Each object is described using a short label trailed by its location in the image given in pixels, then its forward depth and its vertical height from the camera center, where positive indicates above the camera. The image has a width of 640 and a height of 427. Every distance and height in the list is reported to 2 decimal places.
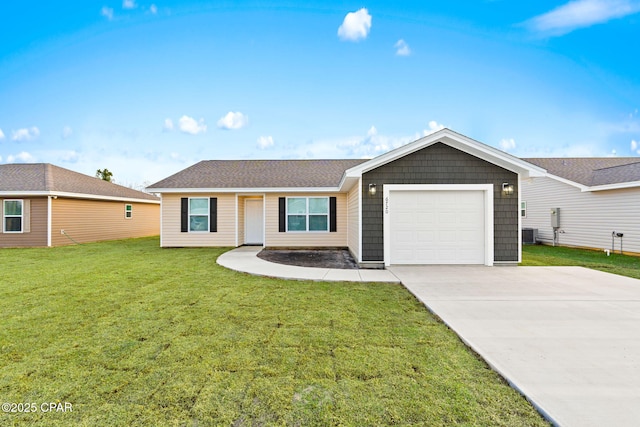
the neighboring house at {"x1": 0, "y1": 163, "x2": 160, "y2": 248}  12.80 +0.25
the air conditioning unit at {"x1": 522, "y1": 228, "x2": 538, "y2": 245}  14.52 -1.34
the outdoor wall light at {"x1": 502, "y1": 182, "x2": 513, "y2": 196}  7.84 +0.59
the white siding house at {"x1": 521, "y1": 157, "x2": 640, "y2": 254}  10.82 +0.38
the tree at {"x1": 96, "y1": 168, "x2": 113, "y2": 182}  30.28 +4.12
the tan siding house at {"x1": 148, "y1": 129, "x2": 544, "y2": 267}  7.88 +0.49
